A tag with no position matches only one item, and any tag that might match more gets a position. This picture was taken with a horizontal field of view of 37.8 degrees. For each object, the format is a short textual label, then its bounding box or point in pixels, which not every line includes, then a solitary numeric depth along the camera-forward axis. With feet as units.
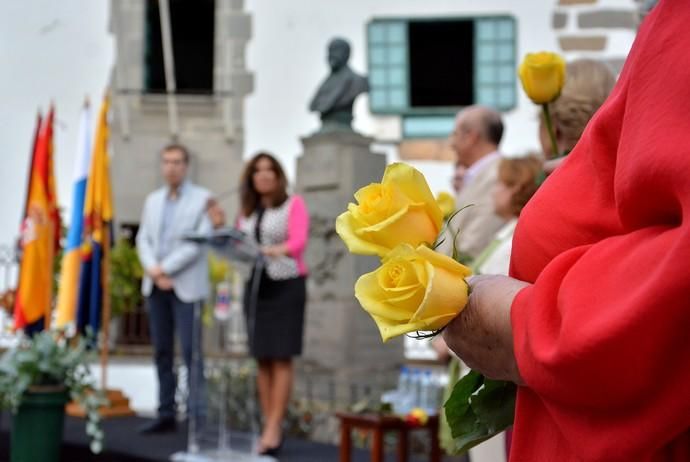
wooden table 12.51
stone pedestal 22.44
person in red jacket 2.47
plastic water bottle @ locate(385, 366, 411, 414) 13.75
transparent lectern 15.15
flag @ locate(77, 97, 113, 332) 19.91
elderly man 11.85
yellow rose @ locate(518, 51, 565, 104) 6.05
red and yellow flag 19.61
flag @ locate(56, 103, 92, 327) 19.76
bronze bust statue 23.34
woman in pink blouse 15.61
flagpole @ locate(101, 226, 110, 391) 19.56
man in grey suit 17.83
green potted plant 14.08
